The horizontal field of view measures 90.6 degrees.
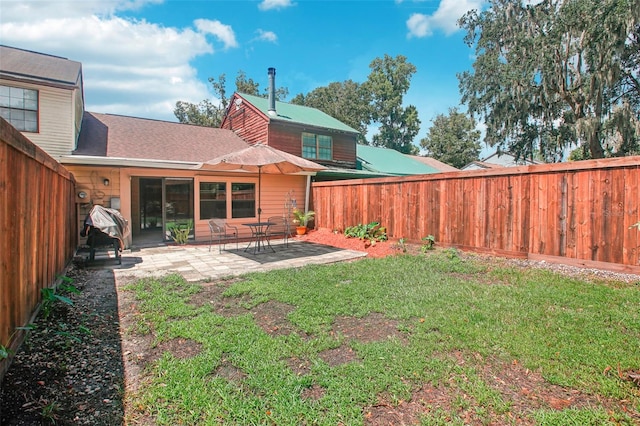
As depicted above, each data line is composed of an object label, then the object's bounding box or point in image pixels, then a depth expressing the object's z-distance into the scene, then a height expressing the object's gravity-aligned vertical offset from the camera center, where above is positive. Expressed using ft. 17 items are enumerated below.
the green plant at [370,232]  28.89 -2.22
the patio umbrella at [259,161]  22.40 +3.67
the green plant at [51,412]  6.39 -4.22
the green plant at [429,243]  23.95 -2.64
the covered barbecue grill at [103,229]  21.36 -1.45
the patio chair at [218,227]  26.53 -1.57
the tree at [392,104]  112.78 +38.26
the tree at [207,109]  99.20 +31.93
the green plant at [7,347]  5.92 -3.08
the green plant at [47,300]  11.09 -3.35
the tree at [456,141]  113.19 +24.61
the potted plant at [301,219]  38.33 -1.27
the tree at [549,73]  43.34 +21.87
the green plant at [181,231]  32.10 -2.31
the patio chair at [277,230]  36.89 -2.58
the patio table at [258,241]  26.01 -3.52
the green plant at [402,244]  25.29 -2.94
